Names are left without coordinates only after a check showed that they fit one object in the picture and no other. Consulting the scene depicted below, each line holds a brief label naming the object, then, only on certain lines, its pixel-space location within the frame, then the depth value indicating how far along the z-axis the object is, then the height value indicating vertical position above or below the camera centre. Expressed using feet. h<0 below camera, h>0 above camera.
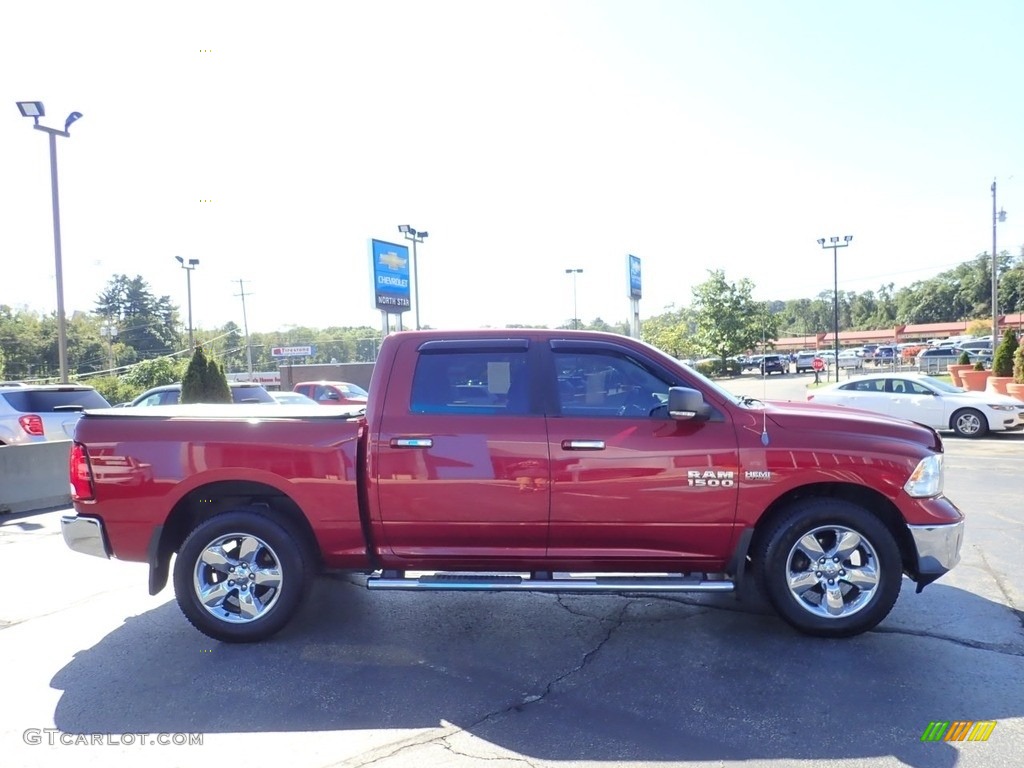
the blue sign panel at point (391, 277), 71.82 +8.42
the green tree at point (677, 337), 194.27 +3.21
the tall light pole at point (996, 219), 109.91 +18.23
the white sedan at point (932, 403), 48.96 -4.46
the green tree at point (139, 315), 314.35 +23.99
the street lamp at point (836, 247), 128.47 +17.29
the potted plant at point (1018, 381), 59.55 -3.91
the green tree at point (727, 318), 179.11 +6.98
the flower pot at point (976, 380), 75.25 -4.54
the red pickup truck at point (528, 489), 14.23 -2.75
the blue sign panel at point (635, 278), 89.71 +9.03
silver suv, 35.53 -2.15
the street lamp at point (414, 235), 86.22 +15.24
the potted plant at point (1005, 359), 68.39 -2.21
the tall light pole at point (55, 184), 50.26 +14.35
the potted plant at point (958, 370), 81.46 -3.73
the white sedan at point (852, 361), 185.78 -5.25
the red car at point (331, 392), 60.44 -2.83
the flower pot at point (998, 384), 64.78 -4.39
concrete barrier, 30.89 -4.73
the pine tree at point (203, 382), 54.34 -1.34
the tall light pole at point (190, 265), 114.62 +16.08
